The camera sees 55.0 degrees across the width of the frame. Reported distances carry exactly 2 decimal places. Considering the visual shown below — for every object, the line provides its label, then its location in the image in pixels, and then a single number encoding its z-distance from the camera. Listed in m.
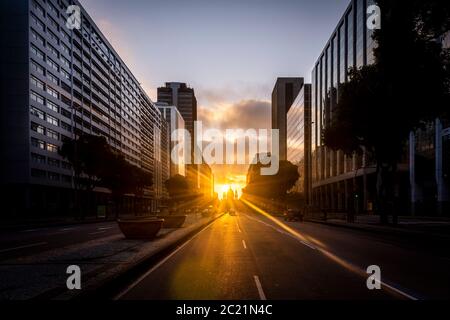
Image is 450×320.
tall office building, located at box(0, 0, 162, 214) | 64.88
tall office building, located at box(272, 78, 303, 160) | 198.88
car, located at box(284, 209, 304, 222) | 52.72
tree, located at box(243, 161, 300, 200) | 102.50
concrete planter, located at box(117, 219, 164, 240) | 19.98
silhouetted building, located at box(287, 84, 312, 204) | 116.25
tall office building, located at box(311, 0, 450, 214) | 53.67
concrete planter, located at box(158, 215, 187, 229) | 31.95
